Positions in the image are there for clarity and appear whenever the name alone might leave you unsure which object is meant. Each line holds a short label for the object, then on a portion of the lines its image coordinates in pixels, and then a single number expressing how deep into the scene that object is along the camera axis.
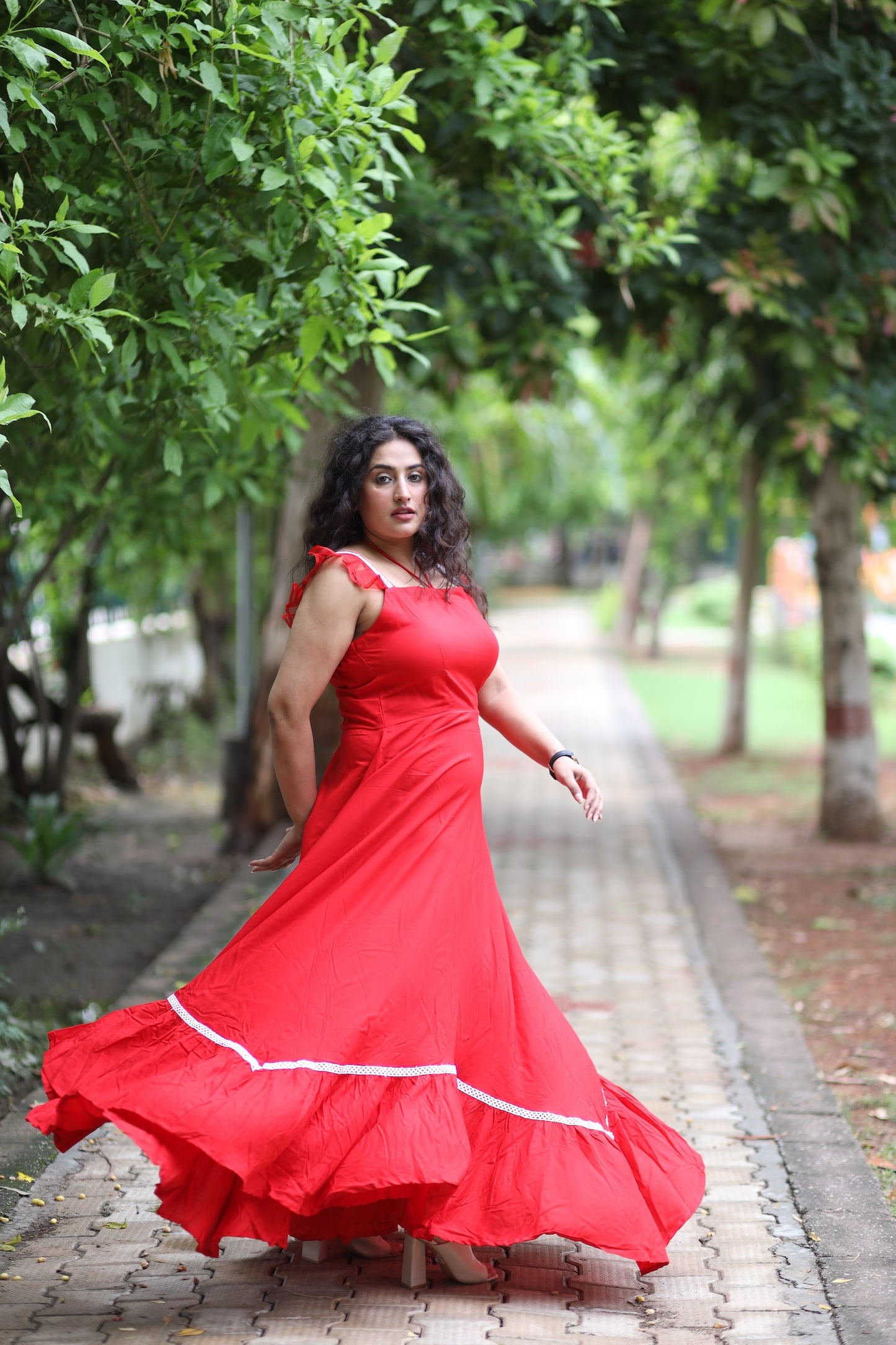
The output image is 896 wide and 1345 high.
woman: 5.77
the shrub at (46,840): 15.25
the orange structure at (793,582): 49.72
